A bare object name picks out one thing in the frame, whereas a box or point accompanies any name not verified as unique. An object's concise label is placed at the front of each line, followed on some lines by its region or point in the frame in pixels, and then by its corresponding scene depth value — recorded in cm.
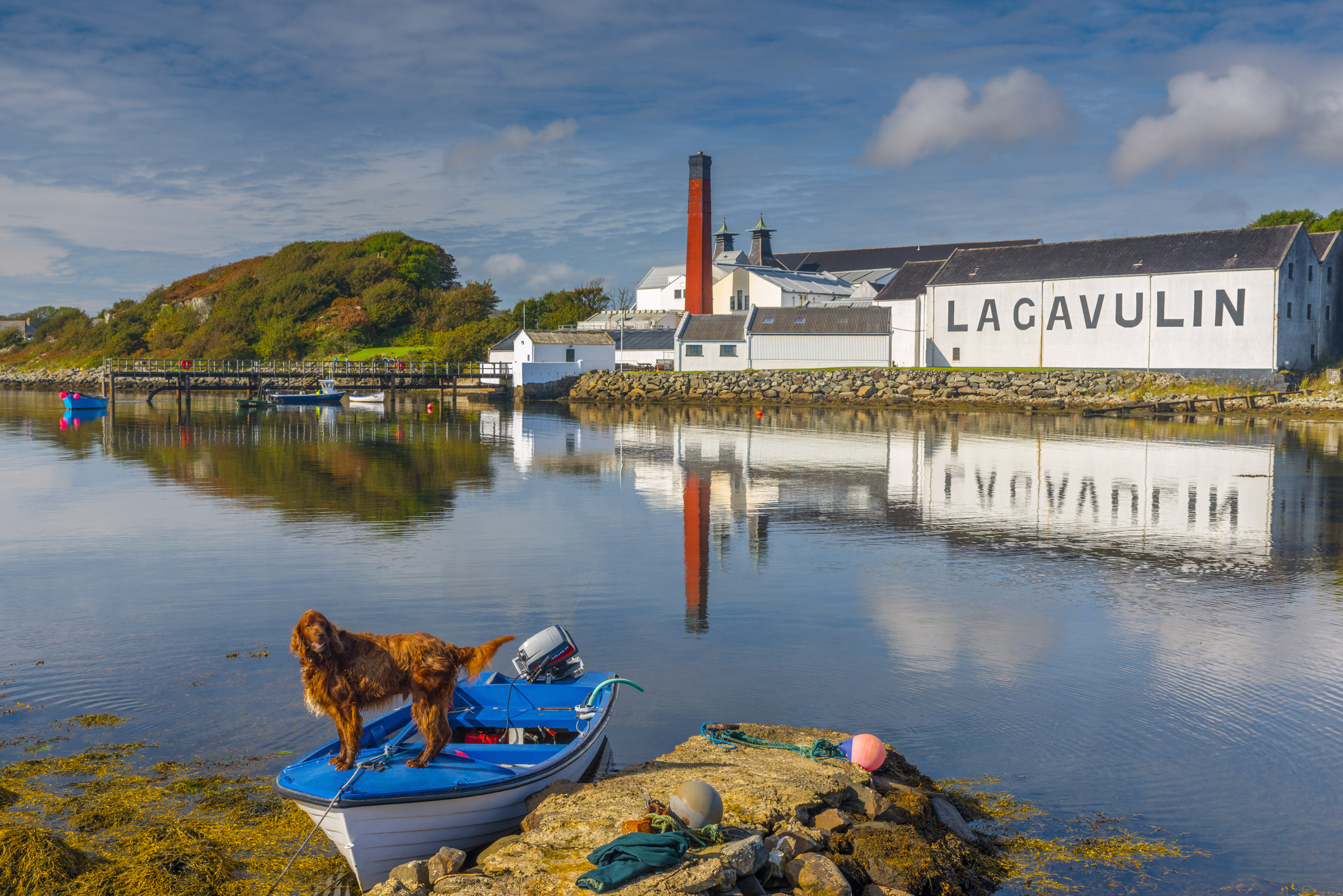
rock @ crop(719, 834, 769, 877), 595
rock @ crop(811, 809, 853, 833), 686
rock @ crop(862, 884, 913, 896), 625
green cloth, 574
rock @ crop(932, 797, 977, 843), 732
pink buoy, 780
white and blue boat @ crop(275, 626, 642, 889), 654
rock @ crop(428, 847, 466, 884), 646
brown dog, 666
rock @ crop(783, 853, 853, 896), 607
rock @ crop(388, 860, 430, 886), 642
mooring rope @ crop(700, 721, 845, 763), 797
